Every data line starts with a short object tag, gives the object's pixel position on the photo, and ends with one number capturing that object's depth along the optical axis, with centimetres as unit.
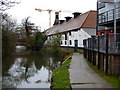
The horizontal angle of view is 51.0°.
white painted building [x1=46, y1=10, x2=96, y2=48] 2509
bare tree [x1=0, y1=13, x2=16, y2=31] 1638
